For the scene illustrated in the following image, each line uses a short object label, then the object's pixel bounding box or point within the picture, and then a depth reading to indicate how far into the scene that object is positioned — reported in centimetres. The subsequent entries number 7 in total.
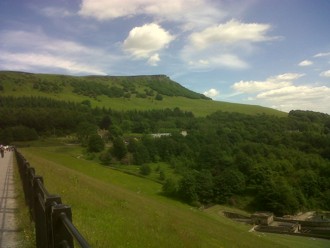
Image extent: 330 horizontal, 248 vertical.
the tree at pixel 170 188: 8125
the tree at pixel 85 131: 12271
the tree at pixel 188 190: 8169
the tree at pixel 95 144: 11194
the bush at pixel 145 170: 9669
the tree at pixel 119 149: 11238
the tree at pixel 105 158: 10444
